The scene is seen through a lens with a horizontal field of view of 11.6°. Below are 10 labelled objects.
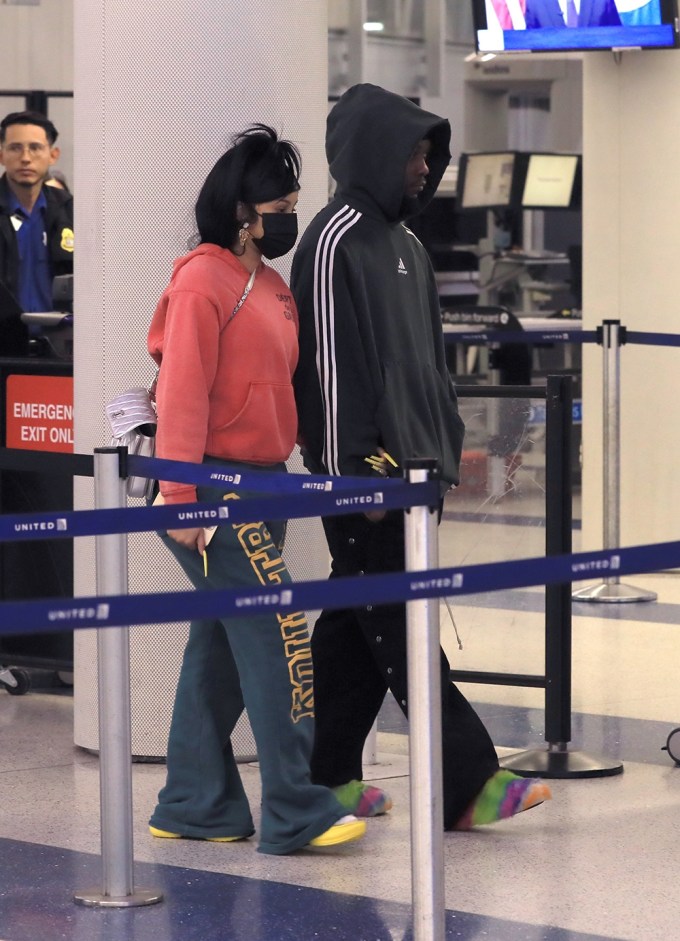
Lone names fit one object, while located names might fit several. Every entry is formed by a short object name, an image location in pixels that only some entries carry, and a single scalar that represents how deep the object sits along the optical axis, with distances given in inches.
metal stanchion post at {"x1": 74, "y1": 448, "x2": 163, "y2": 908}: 253.5
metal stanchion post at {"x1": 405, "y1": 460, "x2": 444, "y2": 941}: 217.3
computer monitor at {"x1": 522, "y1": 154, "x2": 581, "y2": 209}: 1103.5
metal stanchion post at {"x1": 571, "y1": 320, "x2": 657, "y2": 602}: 539.9
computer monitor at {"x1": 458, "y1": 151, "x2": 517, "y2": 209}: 1101.8
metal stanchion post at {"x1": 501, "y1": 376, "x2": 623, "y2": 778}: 334.6
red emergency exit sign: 411.4
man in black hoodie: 282.1
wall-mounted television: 569.9
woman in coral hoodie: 271.8
